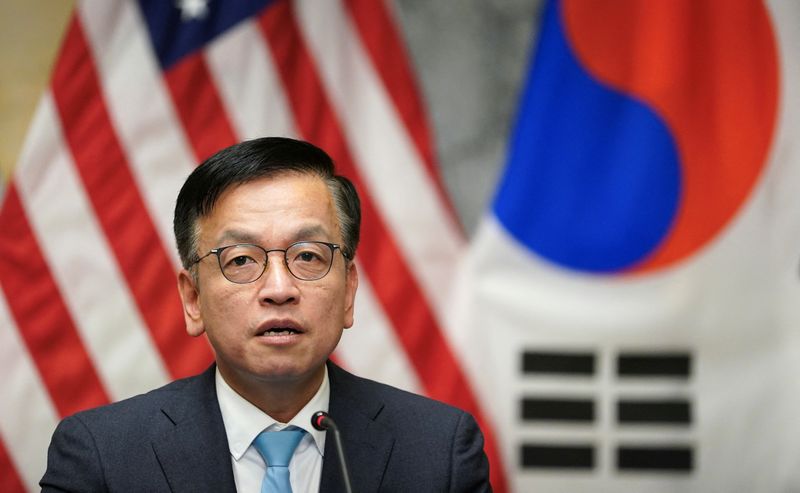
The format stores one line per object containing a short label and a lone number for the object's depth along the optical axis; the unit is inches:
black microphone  134.1
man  139.0
